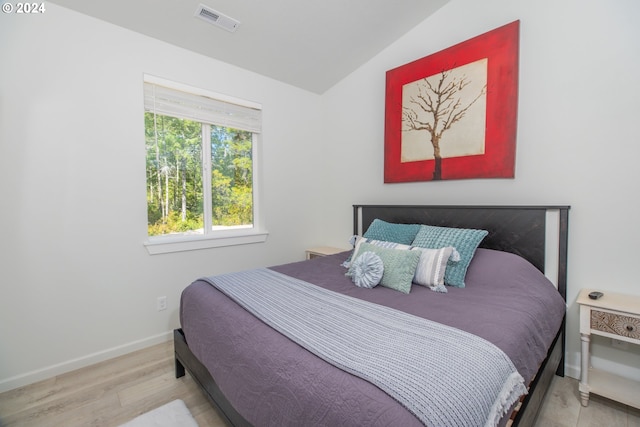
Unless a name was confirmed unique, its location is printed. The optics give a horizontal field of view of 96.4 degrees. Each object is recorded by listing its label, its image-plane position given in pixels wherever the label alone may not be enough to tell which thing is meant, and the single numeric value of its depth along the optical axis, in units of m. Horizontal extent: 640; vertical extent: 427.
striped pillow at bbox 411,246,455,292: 1.76
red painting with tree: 2.09
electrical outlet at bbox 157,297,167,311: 2.38
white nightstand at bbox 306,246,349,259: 3.14
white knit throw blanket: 0.81
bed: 0.86
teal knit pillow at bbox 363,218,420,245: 2.24
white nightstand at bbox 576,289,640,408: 1.51
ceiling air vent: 2.06
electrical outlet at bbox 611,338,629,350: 1.73
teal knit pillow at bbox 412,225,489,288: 1.82
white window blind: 2.31
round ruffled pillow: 1.77
